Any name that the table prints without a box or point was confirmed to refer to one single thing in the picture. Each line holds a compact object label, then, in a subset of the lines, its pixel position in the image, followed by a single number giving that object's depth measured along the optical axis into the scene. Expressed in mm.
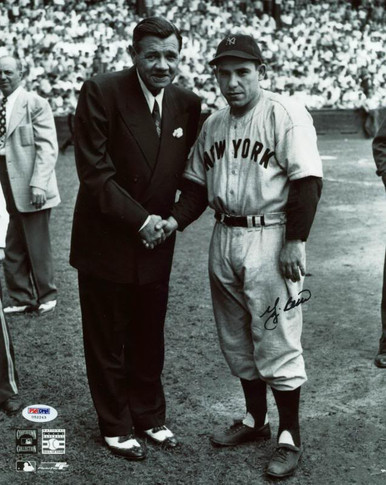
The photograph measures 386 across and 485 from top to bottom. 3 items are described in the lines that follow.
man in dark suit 3461
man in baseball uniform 3432
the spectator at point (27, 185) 5949
